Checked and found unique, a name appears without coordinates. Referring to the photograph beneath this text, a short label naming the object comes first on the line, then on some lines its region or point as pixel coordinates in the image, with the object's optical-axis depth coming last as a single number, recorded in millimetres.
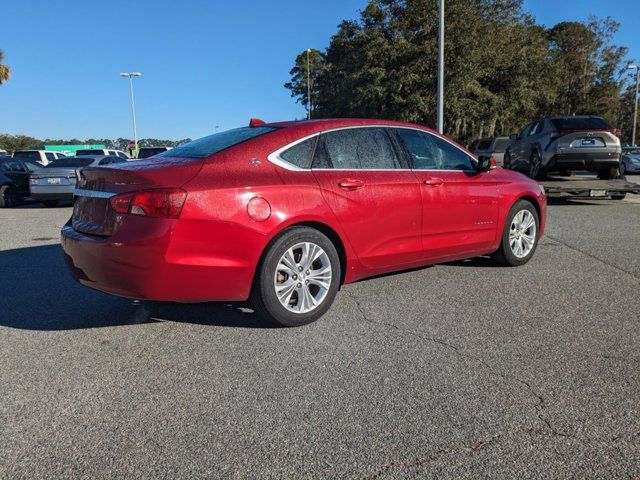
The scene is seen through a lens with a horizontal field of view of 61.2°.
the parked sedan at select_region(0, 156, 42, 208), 14993
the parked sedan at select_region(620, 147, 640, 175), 25828
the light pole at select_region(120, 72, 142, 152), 55125
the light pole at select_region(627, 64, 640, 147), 45719
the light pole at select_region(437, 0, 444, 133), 17641
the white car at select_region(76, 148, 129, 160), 26125
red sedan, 3658
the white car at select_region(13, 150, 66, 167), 26288
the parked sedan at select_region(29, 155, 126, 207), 13859
